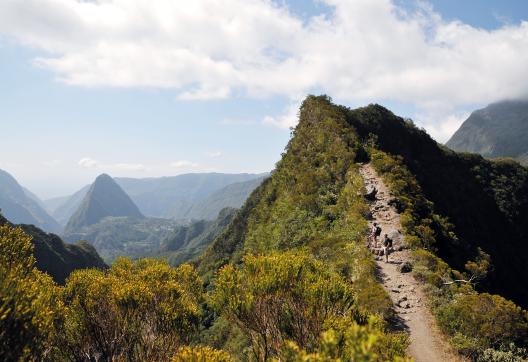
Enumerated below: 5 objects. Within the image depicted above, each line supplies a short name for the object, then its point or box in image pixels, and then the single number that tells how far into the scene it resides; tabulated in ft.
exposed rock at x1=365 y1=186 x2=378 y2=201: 163.43
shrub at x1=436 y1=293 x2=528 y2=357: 82.33
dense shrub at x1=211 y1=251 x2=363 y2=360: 66.23
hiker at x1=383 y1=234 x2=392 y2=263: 119.55
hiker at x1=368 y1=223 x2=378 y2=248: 125.90
